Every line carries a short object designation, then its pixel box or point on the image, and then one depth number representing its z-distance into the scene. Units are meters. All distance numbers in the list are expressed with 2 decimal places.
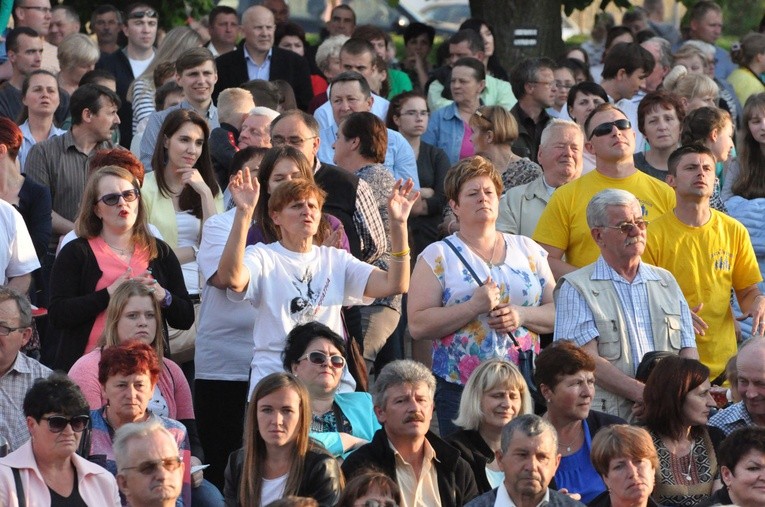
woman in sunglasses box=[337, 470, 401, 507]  14.15
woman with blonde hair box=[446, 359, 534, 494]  15.97
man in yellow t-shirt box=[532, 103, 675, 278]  19.20
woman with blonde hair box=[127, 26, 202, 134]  25.55
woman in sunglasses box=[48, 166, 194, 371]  17.23
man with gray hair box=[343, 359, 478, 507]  15.45
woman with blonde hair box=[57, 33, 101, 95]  26.48
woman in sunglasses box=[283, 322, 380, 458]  16.16
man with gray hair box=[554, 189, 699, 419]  17.06
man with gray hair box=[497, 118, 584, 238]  20.33
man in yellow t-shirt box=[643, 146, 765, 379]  18.44
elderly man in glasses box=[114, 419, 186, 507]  14.06
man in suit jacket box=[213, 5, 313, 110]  27.94
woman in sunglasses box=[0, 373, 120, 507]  14.64
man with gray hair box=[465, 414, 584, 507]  14.55
